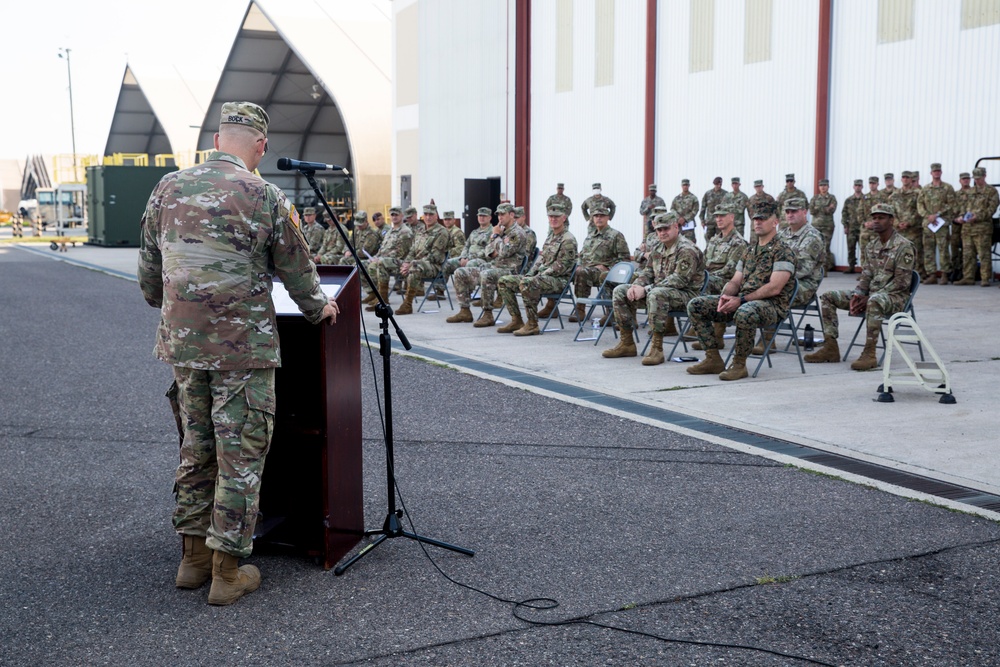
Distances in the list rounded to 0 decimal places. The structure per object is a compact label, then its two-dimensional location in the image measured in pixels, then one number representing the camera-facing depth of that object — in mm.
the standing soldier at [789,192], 20781
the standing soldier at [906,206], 18984
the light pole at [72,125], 57750
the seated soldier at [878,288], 9711
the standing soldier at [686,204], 23266
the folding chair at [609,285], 11922
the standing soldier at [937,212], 18406
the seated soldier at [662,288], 10398
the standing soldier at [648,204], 23484
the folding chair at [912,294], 9625
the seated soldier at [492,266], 13867
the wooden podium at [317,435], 4352
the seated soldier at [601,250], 12992
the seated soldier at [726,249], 11094
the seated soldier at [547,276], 12781
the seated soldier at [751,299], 9398
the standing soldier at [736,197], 21908
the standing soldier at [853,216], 20328
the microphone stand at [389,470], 4289
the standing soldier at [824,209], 20828
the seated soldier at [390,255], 16312
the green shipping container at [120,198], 38906
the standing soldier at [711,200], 22531
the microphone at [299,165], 4008
